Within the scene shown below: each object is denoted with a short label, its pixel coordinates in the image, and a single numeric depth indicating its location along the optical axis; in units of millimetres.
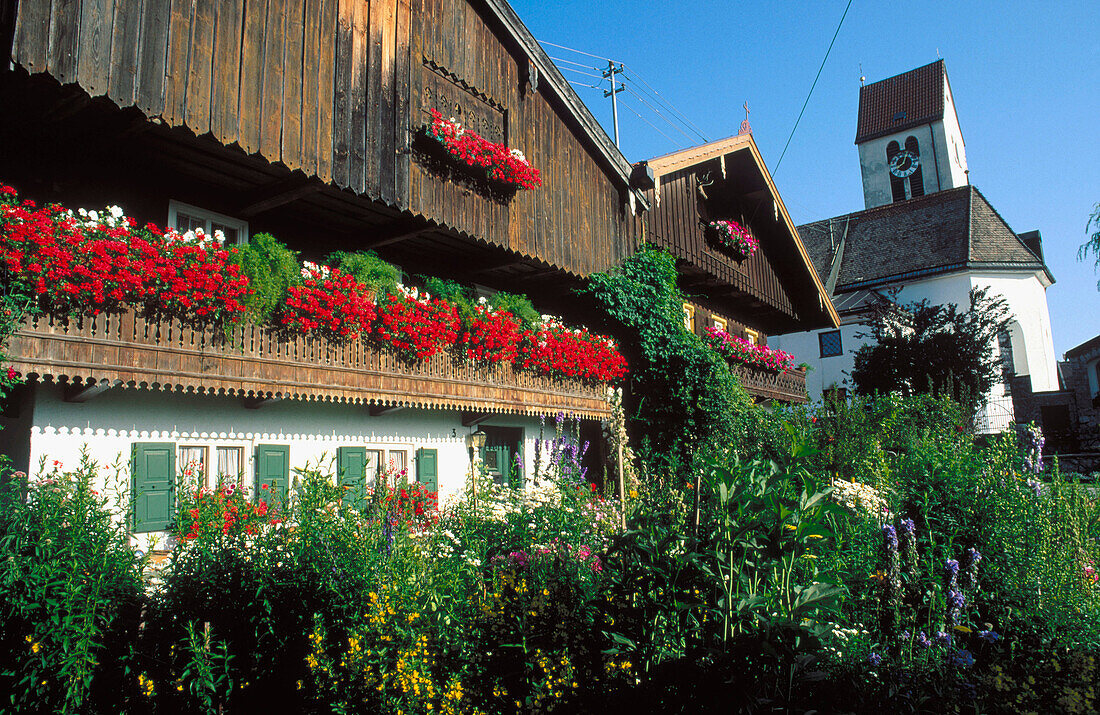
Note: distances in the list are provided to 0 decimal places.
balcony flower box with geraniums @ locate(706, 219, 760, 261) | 18047
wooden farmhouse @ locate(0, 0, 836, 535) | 7164
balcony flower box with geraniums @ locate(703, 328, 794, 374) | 17094
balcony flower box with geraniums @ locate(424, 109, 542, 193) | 10836
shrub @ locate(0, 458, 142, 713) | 4277
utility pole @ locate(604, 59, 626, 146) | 27203
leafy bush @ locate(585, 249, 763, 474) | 14320
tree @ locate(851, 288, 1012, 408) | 21828
